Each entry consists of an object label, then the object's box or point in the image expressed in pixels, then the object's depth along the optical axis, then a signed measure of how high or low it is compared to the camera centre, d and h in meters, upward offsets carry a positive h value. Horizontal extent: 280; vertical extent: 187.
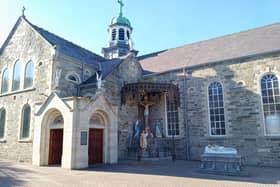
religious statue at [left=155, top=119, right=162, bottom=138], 17.50 -0.18
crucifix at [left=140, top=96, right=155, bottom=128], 16.92 +1.55
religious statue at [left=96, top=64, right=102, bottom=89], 13.98 +2.70
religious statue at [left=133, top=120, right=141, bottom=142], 16.39 -0.30
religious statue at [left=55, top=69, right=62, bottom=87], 14.01 +3.17
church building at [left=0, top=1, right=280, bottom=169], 13.45 +1.65
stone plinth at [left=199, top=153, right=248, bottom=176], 10.02 -1.73
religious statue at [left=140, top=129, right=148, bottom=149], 15.11 -0.87
